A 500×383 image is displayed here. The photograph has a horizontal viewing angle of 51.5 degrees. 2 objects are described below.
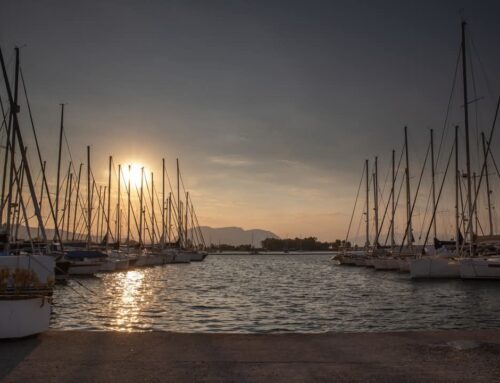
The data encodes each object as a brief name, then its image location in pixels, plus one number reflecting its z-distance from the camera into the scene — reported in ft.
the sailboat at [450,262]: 139.44
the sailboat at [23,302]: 34.58
